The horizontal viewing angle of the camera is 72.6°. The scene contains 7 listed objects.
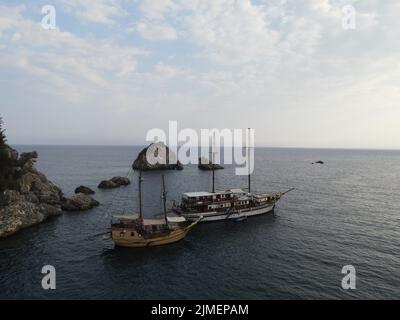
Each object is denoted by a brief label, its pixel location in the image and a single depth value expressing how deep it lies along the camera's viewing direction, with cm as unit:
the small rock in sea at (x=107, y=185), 9325
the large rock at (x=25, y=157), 6212
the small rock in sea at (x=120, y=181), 9915
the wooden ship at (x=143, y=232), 4147
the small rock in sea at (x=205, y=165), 15519
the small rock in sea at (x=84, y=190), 8101
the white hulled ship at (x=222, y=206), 5647
